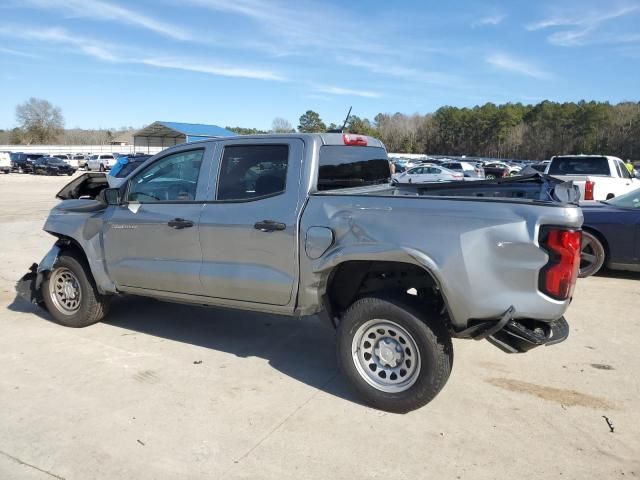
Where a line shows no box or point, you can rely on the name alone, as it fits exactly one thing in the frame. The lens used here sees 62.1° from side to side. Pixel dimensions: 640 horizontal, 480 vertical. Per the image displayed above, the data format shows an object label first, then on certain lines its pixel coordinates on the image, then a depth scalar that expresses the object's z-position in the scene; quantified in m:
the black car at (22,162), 47.12
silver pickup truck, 3.41
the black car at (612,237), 7.61
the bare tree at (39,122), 102.69
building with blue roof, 44.34
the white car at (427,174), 31.30
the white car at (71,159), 57.88
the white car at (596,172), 12.30
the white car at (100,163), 52.55
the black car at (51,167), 44.41
